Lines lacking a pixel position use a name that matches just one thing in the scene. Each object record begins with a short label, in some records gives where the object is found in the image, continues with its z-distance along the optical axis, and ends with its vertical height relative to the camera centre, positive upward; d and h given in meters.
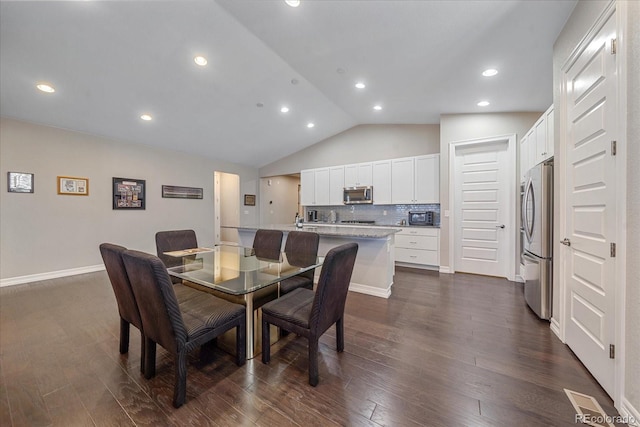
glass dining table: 1.77 -0.51
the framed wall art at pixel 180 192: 5.41 +0.51
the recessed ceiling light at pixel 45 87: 3.09 +1.67
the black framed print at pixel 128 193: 4.62 +0.40
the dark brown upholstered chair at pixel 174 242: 2.63 -0.37
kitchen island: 3.07 -0.60
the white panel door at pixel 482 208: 3.94 +0.09
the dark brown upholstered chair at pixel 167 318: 1.28 -0.67
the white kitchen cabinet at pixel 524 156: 3.36 +0.85
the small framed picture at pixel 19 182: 3.56 +0.47
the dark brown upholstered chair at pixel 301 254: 2.33 -0.47
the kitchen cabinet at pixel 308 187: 6.29 +0.70
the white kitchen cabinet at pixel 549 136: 2.46 +0.82
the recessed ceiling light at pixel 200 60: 3.04 +1.99
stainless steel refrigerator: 2.38 -0.27
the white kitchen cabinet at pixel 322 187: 6.05 +0.69
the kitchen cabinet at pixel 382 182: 5.15 +0.68
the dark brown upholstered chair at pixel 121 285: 1.51 -0.49
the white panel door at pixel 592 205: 1.49 +0.06
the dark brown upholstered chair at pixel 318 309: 1.50 -0.69
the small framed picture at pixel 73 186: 4.00 +0.48
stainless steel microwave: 5.34 +0.41
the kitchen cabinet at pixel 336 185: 5.82 +0.70
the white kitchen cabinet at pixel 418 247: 4.43 -0.65
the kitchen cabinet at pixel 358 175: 5.40 +0.90
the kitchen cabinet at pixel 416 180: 4.61 +0.69
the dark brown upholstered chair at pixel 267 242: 2.98 -0.38
